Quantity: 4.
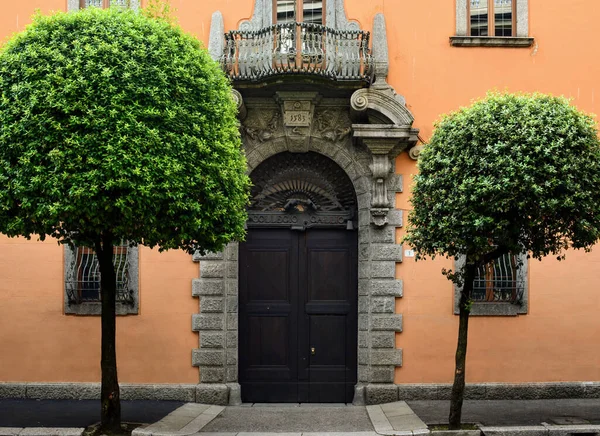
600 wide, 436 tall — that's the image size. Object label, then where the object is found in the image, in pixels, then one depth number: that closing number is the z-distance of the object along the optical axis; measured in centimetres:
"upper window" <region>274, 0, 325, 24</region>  1276
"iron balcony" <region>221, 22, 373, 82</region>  1184
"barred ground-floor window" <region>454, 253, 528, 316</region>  1257
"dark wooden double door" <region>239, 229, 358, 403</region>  1286
